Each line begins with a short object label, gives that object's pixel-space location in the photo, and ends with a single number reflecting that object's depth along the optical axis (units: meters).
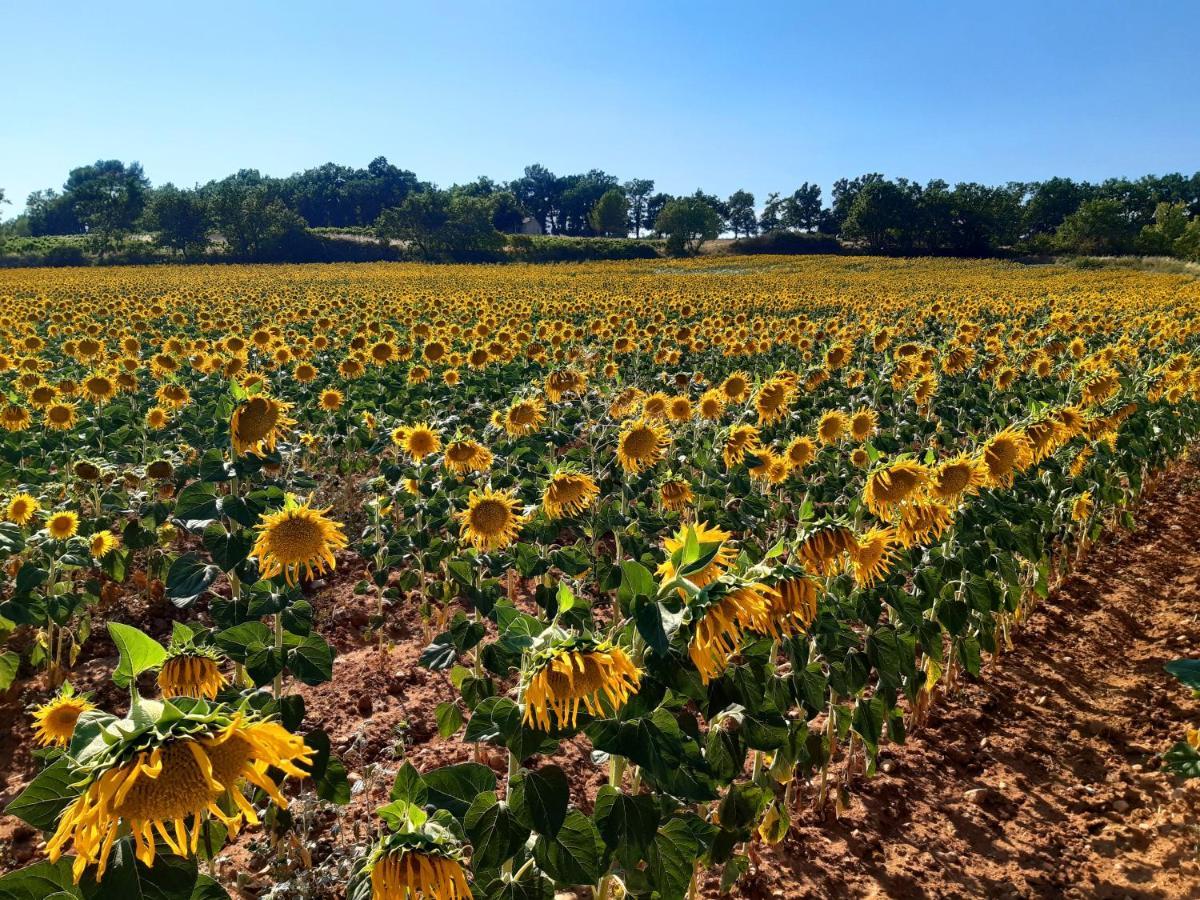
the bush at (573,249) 75.19
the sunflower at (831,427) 5.46
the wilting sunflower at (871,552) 2.85
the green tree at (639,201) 138.38
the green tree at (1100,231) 79.62
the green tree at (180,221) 73.19
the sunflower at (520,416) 5.66
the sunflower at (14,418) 6.84
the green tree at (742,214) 124.94
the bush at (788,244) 84.62
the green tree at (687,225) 86.69
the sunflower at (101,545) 4.80
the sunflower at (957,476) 3.53
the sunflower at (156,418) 7.02
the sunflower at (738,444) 4.99
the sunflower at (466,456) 4.63
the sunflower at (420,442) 5.14
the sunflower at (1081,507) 5.25
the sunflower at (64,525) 4.52
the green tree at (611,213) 110.19
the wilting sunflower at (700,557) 1.62
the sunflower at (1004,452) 3.85
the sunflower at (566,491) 3.71
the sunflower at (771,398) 5.83
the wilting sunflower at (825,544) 2.38
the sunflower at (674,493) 4.54
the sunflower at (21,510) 4.62
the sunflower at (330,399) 7.32
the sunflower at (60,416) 6.97
